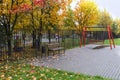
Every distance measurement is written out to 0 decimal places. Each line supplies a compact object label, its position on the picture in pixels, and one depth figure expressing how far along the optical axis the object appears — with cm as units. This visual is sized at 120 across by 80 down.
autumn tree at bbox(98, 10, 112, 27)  1581
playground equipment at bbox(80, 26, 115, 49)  972
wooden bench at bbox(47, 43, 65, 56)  543
